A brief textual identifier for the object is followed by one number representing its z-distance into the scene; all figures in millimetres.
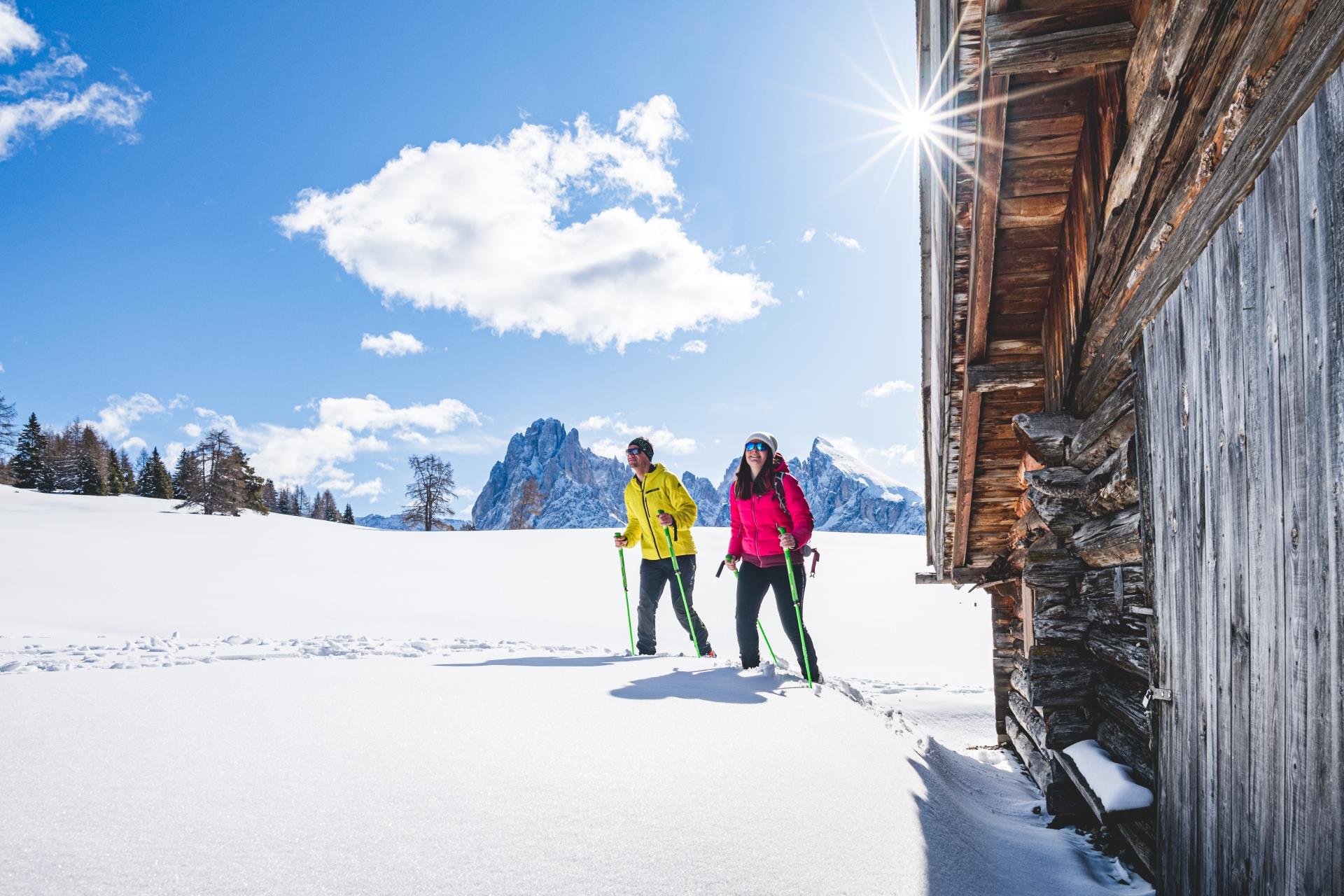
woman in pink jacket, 5188
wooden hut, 1566
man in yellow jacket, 6359
